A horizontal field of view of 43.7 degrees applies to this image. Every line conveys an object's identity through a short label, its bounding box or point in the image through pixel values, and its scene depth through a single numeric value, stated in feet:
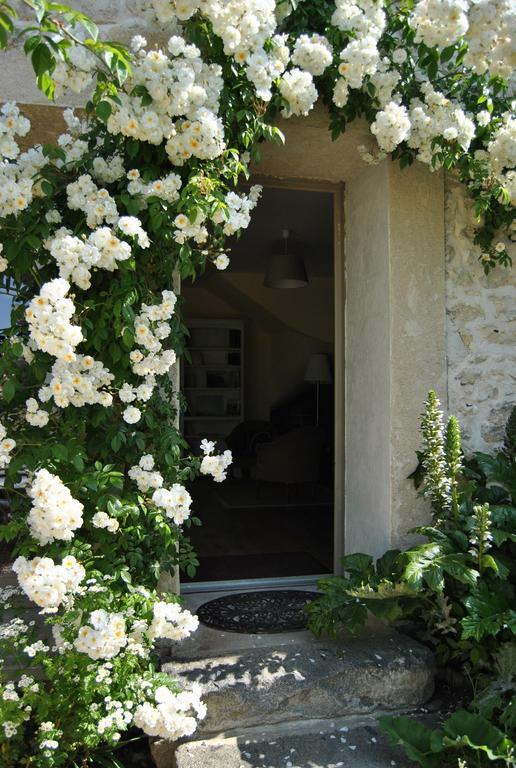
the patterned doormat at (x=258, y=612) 9.65
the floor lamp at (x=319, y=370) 25.21
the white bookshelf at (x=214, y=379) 29.63
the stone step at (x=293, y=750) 7.22
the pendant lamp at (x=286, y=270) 20.12
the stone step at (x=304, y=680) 7.82
